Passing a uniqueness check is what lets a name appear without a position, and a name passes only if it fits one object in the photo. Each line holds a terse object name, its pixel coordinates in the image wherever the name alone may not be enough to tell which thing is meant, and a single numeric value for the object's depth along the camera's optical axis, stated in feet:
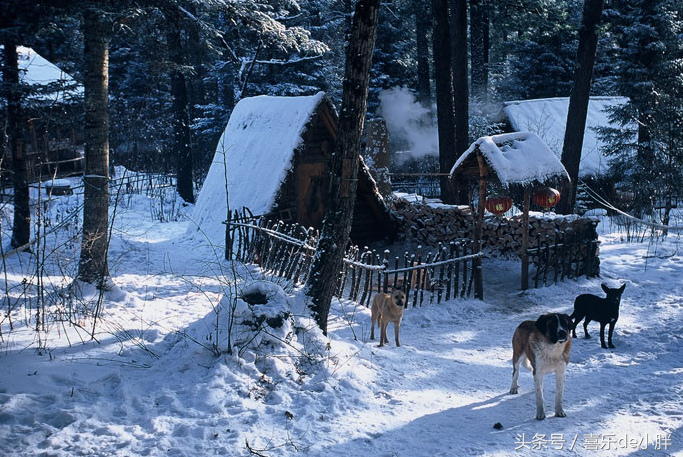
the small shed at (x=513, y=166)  32.94
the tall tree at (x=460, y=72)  49.65
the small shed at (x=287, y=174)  41.81
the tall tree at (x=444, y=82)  48.37
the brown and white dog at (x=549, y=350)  17.12
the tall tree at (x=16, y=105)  35.33
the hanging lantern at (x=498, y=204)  34.55
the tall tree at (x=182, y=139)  73.97
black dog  25.81
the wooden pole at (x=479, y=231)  34.04
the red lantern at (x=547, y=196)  34.65
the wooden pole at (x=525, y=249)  35.77
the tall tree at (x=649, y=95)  57.06
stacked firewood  38.63
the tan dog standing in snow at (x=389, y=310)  24.77
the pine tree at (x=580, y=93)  47.19
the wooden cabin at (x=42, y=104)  37.29
